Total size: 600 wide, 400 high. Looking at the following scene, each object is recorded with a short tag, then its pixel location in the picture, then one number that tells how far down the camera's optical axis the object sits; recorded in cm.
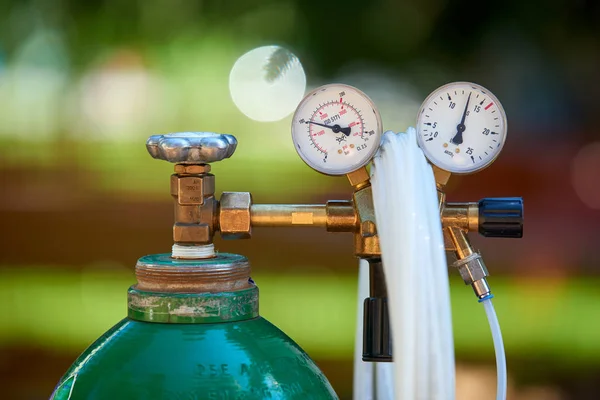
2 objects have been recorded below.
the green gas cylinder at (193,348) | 116
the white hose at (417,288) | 114
